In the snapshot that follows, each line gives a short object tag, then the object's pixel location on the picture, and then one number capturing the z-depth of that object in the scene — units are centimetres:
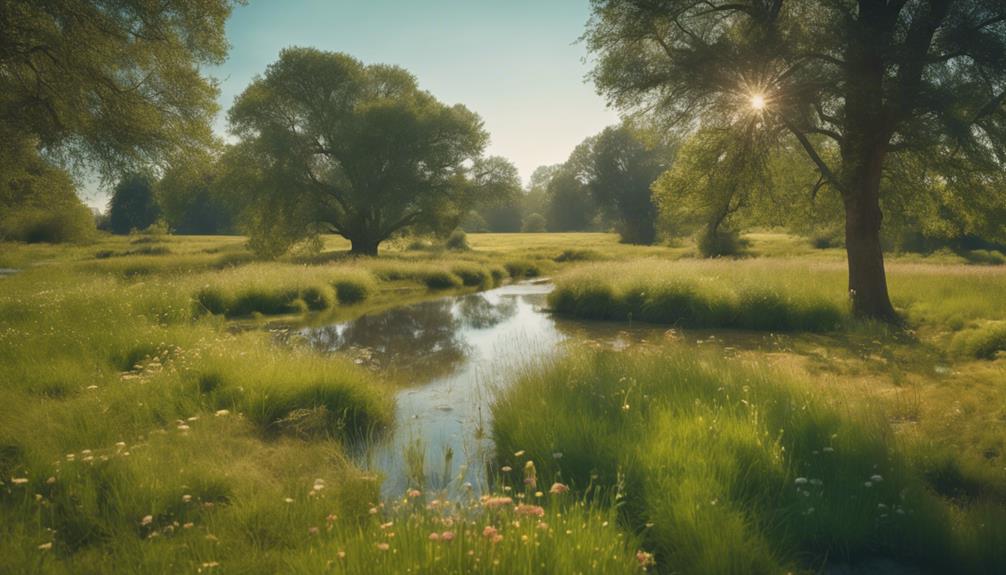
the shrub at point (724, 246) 3890
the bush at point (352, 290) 2428
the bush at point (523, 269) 3753
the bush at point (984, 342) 1077
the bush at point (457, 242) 5410
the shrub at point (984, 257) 3406
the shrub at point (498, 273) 3472
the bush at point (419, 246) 5365
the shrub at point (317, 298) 2164
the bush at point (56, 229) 4733
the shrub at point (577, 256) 4224
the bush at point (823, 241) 4512
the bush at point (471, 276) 3244
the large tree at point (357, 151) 3450
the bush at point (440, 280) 3055
